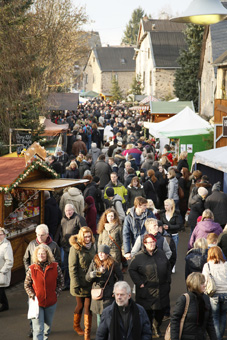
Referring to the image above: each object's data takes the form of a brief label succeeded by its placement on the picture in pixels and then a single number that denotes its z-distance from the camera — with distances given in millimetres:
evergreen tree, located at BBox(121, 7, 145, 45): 131875
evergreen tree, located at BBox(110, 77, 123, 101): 70312
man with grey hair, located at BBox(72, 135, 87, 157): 21438
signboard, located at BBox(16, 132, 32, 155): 17422
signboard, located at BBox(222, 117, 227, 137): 17200
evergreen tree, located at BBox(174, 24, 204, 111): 39031
